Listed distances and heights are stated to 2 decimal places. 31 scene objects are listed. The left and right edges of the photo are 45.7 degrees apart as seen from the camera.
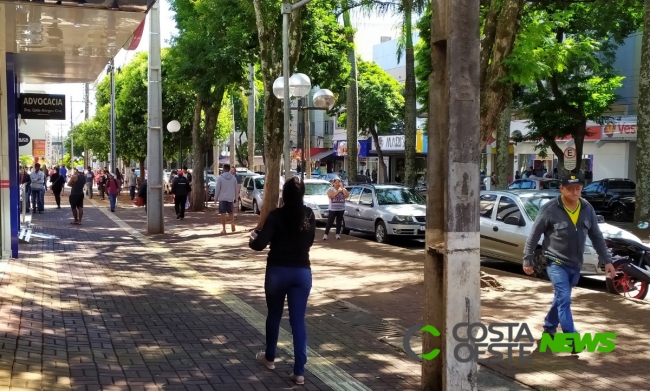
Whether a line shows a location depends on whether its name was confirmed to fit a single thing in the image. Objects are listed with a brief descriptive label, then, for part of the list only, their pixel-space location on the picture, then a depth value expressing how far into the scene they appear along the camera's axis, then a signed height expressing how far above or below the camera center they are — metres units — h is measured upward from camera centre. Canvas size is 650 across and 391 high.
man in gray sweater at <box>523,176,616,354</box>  7.06 -0.66
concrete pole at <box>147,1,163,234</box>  18.11 +0.84
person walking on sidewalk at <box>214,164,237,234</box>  19.06 -0.59
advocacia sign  15.49 +1.27
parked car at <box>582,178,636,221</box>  28.31 -1.11
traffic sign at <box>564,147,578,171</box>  30.83 +0.39
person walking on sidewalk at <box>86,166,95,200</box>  39.06 -0.80
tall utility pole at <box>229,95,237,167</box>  47.23 +1.40
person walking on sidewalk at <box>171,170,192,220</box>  23.84 -0.67
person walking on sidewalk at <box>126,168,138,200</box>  36.19 -0.73
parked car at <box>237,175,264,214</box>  28.67 -0.96
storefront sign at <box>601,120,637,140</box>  38.62 +1.91
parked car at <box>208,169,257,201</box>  36.81 -0.93
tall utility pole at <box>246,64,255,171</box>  38.72 +2.05
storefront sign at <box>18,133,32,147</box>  20.60 +0.81
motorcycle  10.49 -1.40
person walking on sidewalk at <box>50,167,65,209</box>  27.30 -0.55
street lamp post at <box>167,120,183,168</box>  29.17 +1.61
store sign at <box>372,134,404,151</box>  53.47 +1.79
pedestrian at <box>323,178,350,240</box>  17.94 -0.80
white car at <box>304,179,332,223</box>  23.31 -0.90
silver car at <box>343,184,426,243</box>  17.97 -1.05
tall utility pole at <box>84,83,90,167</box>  71.18 +6.15
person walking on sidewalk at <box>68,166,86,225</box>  21.00 -0.67
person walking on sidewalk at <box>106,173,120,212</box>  27.03 -0.76
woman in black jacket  6.04 -0.69
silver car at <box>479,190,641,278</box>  13.16 -0.95
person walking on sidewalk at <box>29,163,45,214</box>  25.83 -0.52
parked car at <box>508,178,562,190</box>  32.05 -0.65
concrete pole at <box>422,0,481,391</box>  5.41 -0.11
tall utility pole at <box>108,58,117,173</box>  42.19 +1.76
